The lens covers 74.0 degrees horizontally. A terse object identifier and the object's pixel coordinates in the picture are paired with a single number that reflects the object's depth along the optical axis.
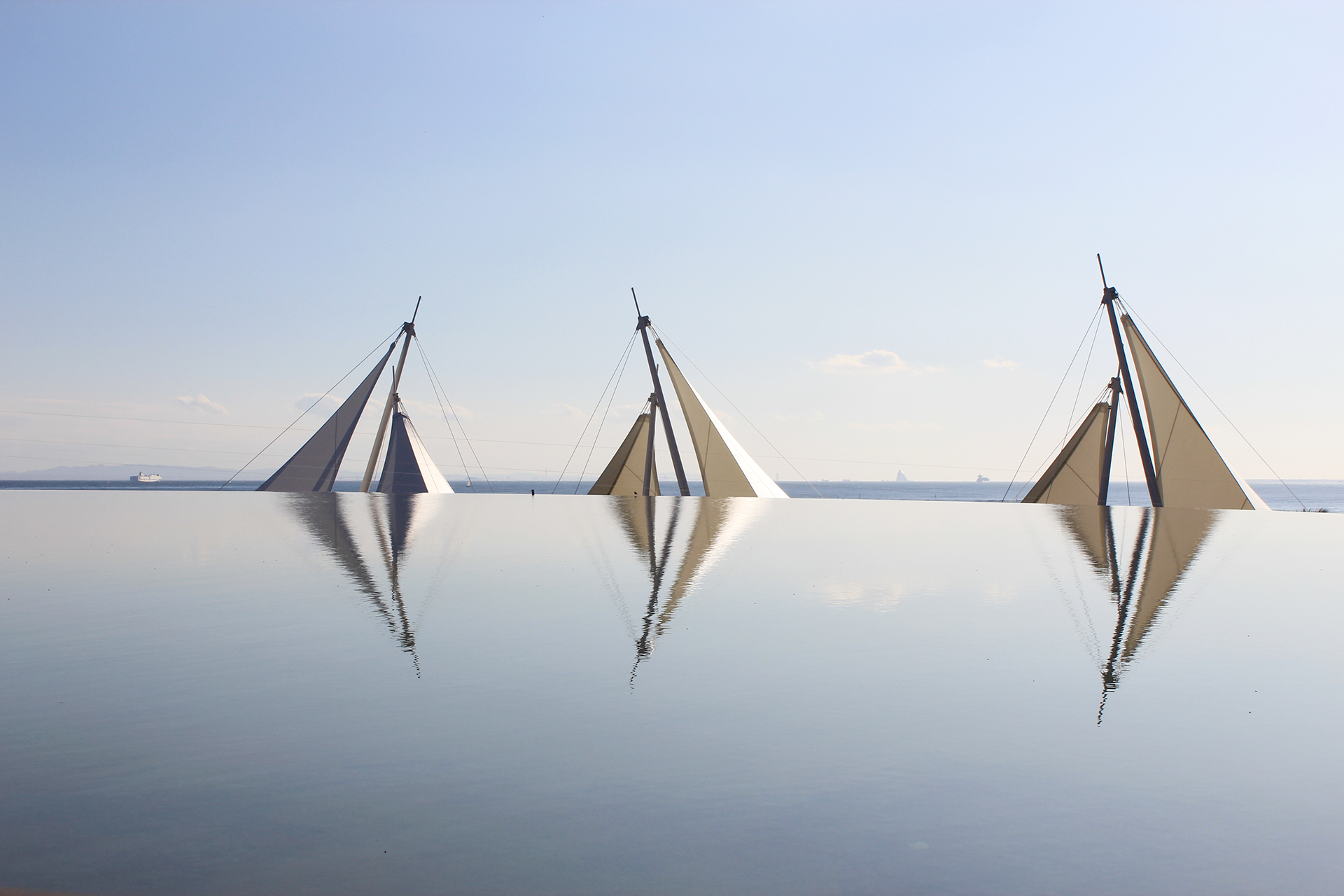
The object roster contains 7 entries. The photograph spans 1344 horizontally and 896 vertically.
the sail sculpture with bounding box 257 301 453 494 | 47.81
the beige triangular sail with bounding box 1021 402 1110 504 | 39.97
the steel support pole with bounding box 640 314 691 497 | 43.22
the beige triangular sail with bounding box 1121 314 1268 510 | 35.31
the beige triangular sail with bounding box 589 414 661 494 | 46.53
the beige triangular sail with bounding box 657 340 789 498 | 43.50
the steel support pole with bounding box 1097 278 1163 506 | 35.06
